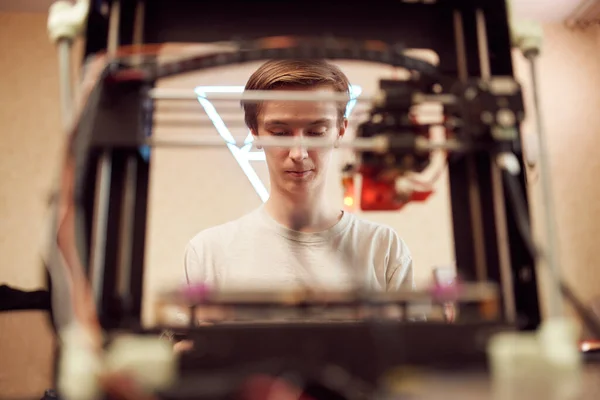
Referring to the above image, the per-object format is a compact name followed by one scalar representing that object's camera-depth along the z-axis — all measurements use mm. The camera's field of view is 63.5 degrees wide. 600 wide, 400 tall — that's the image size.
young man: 1034
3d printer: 592
